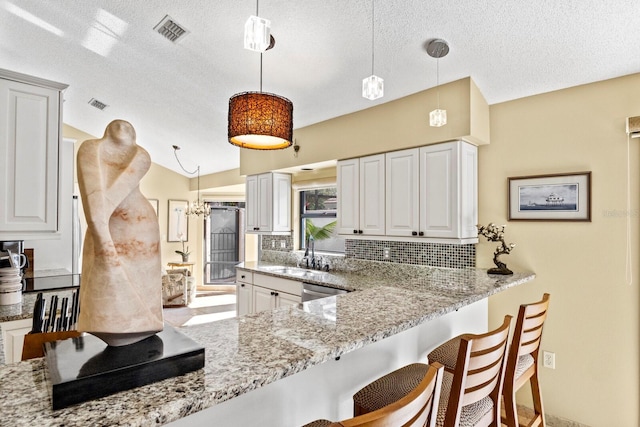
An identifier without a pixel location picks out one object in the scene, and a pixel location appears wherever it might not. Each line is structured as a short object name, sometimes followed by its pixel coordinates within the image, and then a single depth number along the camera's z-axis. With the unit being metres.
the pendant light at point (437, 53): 2.51
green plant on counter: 4.61
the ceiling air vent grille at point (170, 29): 2.89
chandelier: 7.41
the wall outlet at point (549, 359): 2.79
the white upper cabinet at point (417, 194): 2.98
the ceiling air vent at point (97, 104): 4.91
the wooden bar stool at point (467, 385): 1.24
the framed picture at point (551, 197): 2.67
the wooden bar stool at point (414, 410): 0.75
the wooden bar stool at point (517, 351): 1.73
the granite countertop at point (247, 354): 0.72
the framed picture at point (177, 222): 7.75
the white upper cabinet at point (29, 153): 2.23
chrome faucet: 4.38
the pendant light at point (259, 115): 1.95
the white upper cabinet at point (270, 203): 4.82
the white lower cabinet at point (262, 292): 3.76
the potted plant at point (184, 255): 7.48
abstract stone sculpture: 0.81
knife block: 1.30
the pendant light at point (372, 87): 1.92
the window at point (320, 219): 4.60
